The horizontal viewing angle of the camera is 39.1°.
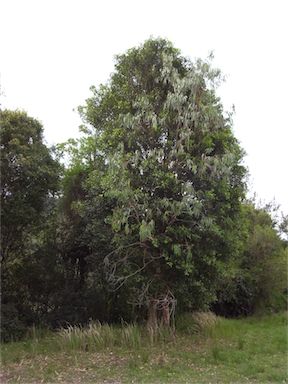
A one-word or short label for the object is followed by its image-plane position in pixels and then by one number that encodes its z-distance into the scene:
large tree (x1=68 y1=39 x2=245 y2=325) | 10.41
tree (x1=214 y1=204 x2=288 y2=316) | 18.38
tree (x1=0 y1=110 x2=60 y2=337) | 11.94
